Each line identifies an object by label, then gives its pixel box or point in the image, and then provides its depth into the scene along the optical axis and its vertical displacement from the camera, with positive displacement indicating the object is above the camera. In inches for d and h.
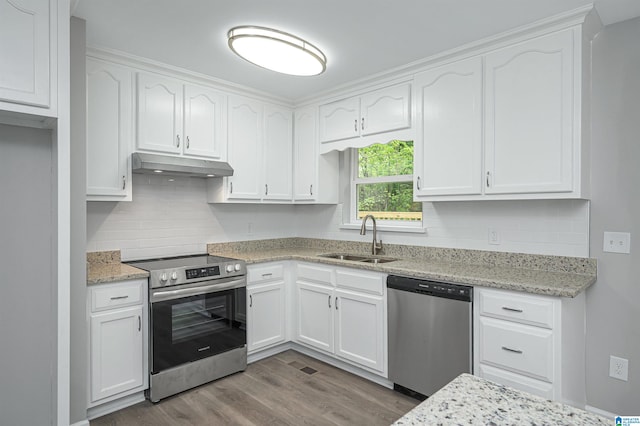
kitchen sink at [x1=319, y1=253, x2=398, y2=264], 135.9 -18.3
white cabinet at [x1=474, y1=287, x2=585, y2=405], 82.4 -30.3
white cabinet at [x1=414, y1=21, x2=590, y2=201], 90.2 +23.0
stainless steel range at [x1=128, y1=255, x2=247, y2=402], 106.0 -34.0
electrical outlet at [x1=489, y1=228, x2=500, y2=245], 113.3 -7.8
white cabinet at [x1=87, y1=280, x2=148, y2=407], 96.8 -34.9
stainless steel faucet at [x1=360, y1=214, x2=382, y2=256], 141.3 -10.4
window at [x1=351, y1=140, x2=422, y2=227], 141.3 +9.9
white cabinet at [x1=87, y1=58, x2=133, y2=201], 106.1 +22.4
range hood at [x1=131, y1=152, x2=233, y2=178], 112.1 +13.4
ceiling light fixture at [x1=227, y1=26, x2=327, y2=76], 96.3 +42.6
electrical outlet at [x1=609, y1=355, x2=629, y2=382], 93.0 -38.9
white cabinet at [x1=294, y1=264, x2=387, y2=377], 115.4 -34.6
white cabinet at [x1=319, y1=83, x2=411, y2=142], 123.9 +33.6
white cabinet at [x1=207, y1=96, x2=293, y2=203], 139.9 +21.1
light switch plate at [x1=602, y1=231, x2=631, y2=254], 92.5 -7.9
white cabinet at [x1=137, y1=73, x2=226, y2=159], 117.3 +29.9
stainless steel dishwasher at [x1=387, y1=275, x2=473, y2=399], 95.8 -33.1
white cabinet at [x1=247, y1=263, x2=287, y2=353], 130.7 -34.6
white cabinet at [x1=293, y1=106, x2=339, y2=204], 153.0 +17.7
